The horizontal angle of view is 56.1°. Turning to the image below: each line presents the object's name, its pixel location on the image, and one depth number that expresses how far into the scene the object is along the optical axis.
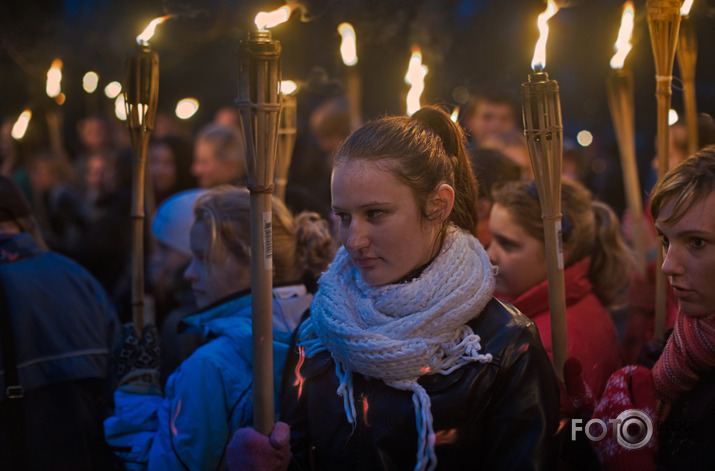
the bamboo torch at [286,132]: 3.46
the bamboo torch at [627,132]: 3.42
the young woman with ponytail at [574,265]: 2.71
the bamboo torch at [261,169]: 1.90
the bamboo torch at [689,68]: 2.85
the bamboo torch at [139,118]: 2.77
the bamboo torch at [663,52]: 2.47
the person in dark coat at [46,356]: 2.82
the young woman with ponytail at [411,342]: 1.82
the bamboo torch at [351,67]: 3.97
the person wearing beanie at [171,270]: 3.36
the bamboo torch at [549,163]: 2.23
